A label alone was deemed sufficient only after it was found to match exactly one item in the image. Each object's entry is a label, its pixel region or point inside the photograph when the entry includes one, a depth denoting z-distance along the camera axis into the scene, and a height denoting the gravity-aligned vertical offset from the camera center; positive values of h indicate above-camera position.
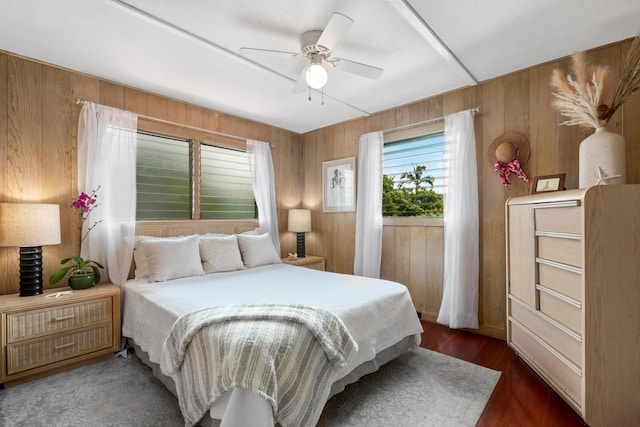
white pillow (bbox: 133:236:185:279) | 2.82 -0.43
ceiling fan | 1.97 +1.14
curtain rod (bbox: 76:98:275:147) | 3.00 +1.02
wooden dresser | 1.59 -0.49
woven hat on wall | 2.74 +0.54
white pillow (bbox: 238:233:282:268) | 3.42 -0.42
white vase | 1.87 +0.35
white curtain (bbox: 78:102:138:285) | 2.78 +0.32
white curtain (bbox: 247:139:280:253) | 4.09 +0.41
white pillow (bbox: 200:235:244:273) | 3.08 -0.42
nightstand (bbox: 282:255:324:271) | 4.01 -0.64
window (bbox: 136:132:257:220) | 3.30 +0.41
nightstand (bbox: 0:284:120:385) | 2.10 -0.88
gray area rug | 1.78 -1.21
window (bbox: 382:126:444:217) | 3.40 +0.48
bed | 1.50 -0.63
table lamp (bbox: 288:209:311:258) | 4.32 -0.08
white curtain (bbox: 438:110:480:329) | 2.99 -0.21
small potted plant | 2.53 -0.45
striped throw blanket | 1.40 -0.72
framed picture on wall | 4.15 +0.42
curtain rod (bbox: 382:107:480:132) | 3.03 +1.05
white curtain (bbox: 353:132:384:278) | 3.75 +0.09
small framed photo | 2.31 +0.25
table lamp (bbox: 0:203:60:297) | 2.22 -0.14
